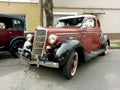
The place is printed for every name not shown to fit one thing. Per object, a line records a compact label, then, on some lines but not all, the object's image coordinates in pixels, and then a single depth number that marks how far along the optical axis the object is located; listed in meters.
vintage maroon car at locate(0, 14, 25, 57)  4.20
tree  6.07
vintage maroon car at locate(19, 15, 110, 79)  2.67
